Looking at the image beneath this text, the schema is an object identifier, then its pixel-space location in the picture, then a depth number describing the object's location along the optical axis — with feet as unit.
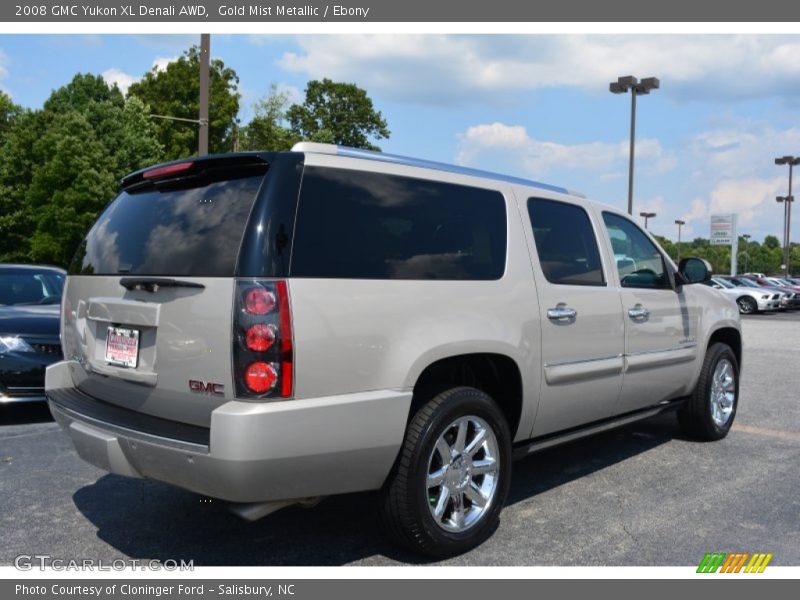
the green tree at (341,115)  176.55
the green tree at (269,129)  122.42
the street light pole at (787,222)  170.50
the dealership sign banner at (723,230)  142.82
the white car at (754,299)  89.51
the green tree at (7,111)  149.07
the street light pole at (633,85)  83.25
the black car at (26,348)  20.70
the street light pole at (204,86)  43.09
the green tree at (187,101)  128.16
